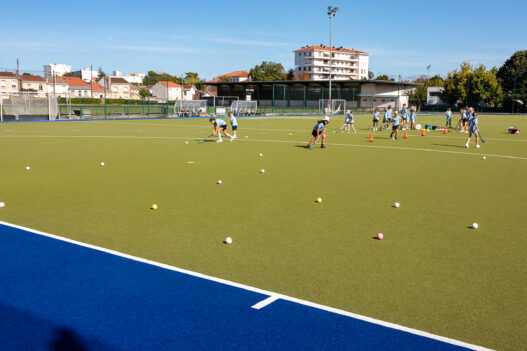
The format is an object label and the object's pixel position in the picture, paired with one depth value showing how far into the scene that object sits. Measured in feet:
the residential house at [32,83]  371.12
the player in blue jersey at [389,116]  109.46
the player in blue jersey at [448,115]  110.53
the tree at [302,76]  481.34
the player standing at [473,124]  67.10
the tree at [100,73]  618.40
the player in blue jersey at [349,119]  101.42
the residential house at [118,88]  433.48
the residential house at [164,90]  404.47
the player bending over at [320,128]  64.23
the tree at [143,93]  384.47
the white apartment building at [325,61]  485.56
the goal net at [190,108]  173.76
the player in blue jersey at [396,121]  84.28
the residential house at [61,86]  351.79
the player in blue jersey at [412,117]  116.16
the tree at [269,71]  438.81
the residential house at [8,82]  316.19
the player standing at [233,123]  76.88
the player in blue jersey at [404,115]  109.50
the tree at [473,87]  272.31
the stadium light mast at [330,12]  202.65
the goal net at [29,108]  131.54
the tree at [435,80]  436.68
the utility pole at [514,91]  266.98
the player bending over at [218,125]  73.56
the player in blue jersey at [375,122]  110.27
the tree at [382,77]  488.52
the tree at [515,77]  272.10
